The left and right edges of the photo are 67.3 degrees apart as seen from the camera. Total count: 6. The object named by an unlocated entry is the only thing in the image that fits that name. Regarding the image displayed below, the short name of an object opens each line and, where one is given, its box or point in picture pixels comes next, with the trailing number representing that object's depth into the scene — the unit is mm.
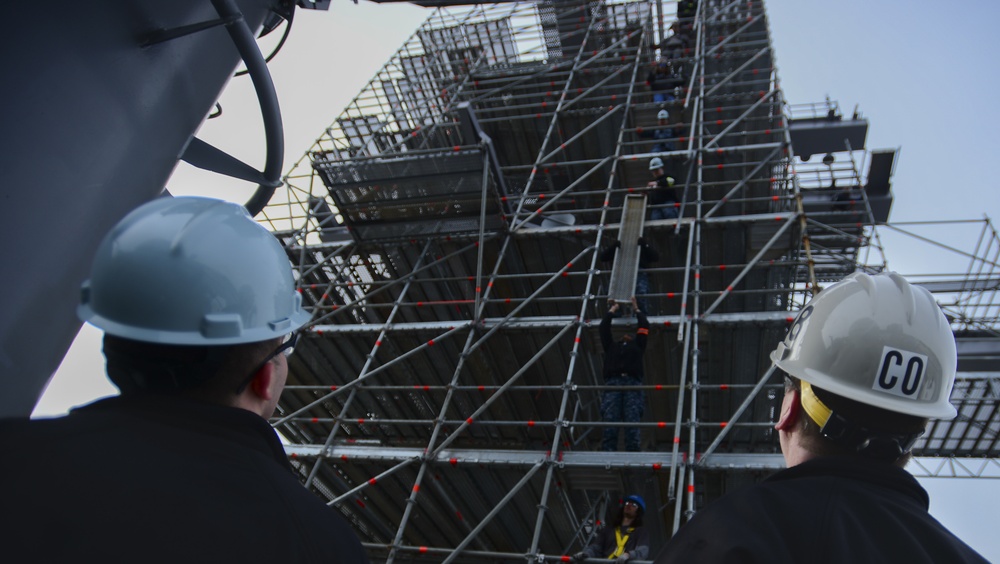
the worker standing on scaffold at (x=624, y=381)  6688
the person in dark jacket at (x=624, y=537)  5449
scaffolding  6941
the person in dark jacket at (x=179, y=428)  1096
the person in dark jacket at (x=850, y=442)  1335
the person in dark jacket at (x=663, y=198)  8828
